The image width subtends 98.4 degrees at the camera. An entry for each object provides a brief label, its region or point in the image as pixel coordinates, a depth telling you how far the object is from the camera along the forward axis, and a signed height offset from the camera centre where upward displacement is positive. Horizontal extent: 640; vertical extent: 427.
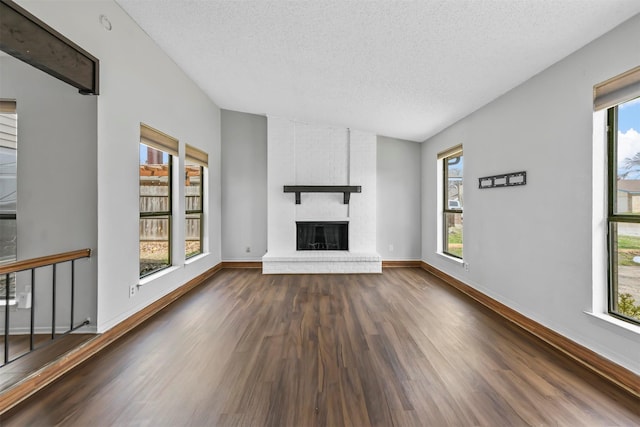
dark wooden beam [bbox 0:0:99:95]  1.72 +1.15
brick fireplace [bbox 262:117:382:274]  5.46 +0.65
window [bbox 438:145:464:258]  4.40 +0.24
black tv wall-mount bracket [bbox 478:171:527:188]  2.87 +0.40
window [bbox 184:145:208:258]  4.46 +0.21
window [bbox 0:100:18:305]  2.44 +0.20
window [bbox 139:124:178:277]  3.22 +0.20
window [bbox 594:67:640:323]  1.97 +0.18
